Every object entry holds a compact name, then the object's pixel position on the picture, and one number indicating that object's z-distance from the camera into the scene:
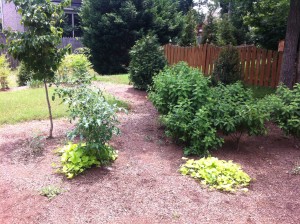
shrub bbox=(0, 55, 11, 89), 10.66
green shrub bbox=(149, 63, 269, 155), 4.66
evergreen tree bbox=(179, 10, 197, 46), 16.84
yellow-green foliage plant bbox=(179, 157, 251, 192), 3.74
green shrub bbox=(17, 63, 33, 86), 11.61
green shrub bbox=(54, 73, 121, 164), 3.97
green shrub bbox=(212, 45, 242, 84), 8.30
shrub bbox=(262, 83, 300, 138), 4.98
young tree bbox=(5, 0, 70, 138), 4.74
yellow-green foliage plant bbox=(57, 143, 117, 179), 3.98
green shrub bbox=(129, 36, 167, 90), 9.33
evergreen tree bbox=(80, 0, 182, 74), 15.22
